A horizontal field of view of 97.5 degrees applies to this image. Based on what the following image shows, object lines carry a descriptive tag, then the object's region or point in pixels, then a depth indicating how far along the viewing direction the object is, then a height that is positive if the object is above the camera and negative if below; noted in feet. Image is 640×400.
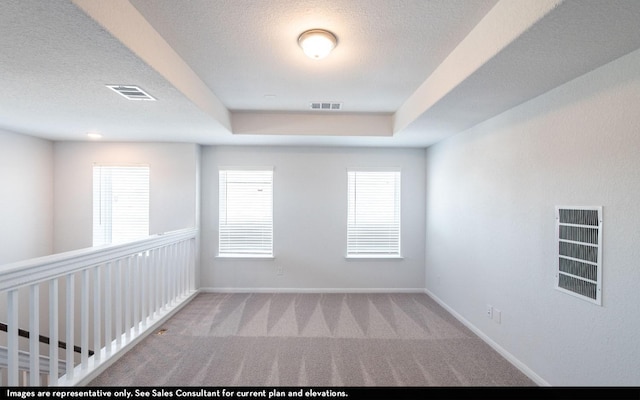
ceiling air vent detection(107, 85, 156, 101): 7.44 +2.92
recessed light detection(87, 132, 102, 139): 12.51 +2.86
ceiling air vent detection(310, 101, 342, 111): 11.12 +3.79
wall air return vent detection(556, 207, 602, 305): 6.12 -1.20
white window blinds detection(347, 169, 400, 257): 15.20 -0.75
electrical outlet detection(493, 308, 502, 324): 9.16 -3.82
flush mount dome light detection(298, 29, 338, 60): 6.27 +3.58
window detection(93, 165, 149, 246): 14.33 +0.02
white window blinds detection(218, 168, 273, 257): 14.94 -0.73
